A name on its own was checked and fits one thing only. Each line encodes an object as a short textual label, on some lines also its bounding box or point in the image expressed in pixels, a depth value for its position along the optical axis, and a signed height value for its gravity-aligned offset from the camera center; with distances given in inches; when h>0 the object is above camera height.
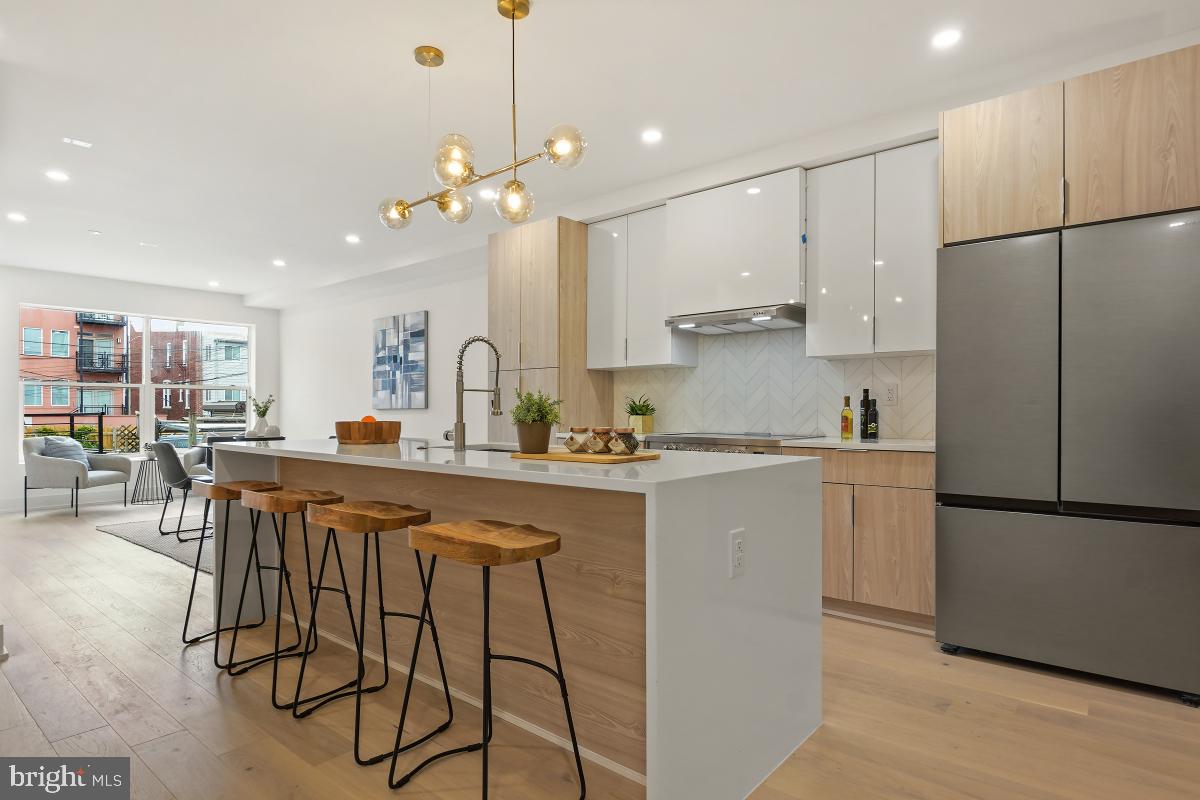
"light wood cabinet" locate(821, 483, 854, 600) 131.8 -29.4
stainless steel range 139.7 -10.0
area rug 186.1 -46.5
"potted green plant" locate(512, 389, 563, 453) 90.4 -3.3
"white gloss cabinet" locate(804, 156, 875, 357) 142.7 +31.9
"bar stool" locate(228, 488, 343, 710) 96.3 -16.3
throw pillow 260.2 -21.4
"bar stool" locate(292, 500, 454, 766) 80.0 -16.2
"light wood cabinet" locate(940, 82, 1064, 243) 107.2 +40.8
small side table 295.1 -40.6
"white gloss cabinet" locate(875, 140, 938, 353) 134.0 +32.5
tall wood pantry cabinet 187.2 +23.5
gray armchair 247.9 -30.2
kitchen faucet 100.1 -4.4
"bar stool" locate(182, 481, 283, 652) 111.2 -16.8
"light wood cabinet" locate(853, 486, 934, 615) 122.0 -29.0
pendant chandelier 98.7 +37.4
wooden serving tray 77.9 -7.5
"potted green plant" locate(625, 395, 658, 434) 186.4 -4.9
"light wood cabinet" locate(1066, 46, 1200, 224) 95.8 +40.7
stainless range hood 150.2 +19.4
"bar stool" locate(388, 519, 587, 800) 63.5 -15.1
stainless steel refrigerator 95.4 -7.9
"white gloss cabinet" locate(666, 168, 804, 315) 150.0 +37.9
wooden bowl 118.8 -6.3
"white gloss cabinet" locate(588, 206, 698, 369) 176.6 +28.9
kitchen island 61.1 -24.6
